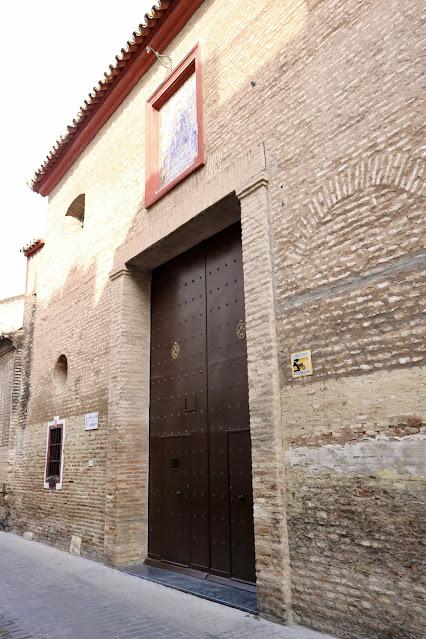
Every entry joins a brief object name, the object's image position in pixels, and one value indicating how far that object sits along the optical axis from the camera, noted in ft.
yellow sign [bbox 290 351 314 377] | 14.06
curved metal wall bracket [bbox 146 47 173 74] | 23.54
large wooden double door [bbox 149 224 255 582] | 17.75
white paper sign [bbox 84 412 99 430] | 24.36
